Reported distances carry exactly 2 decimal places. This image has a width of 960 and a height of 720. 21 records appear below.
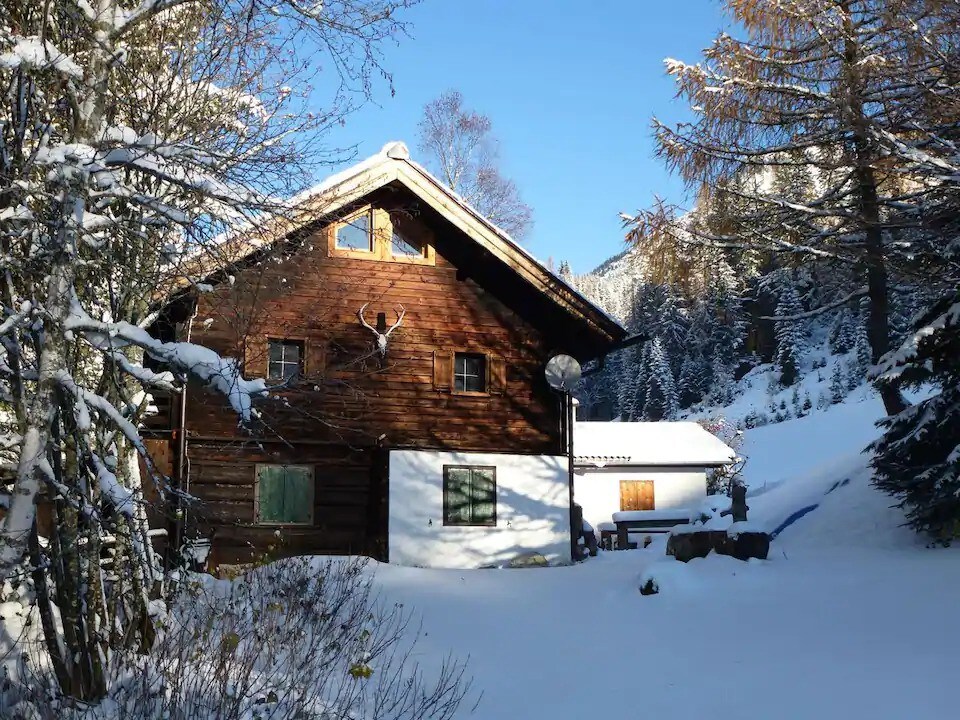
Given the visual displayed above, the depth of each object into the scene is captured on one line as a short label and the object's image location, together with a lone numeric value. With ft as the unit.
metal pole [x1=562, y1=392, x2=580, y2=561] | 59.06
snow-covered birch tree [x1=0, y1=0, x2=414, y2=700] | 20.16
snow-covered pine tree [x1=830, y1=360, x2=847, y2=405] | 172.45
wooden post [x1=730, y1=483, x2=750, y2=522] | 56.13
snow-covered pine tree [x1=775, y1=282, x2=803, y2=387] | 190.90
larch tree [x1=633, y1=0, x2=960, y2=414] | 45.42
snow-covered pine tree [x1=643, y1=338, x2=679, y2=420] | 216.54
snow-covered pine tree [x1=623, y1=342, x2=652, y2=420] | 224.33
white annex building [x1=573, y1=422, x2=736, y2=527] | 111.24
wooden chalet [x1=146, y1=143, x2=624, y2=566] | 53.47
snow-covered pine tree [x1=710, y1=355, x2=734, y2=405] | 208.95
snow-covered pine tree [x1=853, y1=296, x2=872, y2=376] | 168.86
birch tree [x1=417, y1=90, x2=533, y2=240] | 90.27
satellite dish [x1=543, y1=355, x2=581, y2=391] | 58.59
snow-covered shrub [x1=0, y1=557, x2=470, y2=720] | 19.03
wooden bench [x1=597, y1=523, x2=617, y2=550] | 91.86
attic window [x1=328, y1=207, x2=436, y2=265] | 56.75
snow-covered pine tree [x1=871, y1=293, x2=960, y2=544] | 44.16
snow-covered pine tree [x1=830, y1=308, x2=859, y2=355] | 194.08
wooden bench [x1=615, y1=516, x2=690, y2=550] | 83.25
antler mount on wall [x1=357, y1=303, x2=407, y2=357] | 55.42
